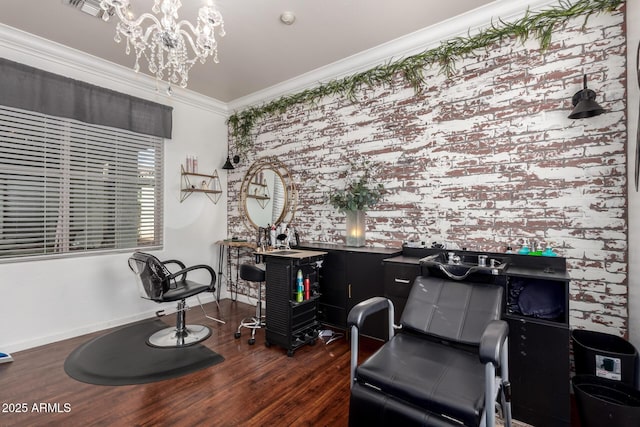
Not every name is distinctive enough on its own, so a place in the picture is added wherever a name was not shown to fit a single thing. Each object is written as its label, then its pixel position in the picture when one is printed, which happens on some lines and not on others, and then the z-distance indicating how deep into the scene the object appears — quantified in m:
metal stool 3.07
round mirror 4.06
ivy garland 2.25
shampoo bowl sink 1.90
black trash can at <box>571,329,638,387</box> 1.78
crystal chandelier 1.86
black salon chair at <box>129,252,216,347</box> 2.79
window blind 2.92
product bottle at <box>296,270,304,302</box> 2.89
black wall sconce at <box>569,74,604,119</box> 2.04
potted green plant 3.17
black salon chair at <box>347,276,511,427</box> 1.30
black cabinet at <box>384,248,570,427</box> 1.80
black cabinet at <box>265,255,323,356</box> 2.83
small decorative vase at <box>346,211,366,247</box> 3.33
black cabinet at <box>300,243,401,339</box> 2.84
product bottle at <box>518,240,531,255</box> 2.30
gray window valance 2.89
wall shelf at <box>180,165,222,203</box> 4.28
